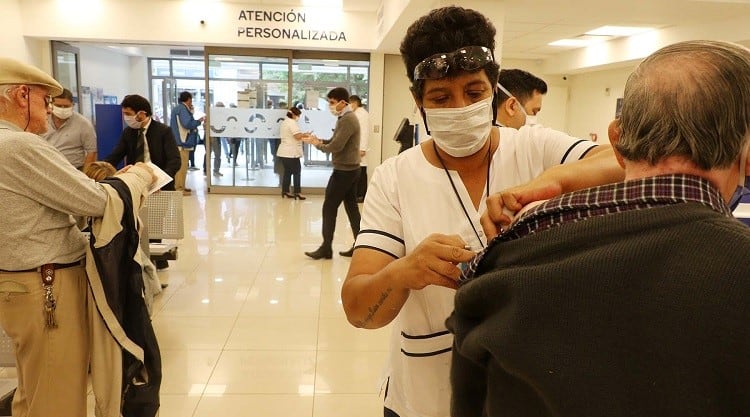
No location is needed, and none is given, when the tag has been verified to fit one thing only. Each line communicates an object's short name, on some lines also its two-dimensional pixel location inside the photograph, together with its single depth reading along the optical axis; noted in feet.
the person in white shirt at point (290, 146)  28.84
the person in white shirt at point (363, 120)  25.39
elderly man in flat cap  6.15
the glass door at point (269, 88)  31.22
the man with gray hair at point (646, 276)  1.76
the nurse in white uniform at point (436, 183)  3.77
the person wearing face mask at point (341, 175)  17.89
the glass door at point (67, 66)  30.86
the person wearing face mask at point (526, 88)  10.79
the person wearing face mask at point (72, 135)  15.25
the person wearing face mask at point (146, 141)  15.57
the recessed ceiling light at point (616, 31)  26.40
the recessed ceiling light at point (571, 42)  31.04
